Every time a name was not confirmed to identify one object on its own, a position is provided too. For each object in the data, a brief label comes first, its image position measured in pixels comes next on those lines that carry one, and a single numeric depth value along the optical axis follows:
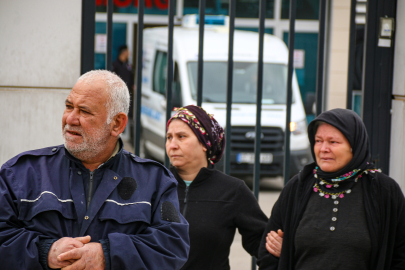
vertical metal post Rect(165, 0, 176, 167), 6.08
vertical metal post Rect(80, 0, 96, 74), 6.05
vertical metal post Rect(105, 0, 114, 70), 6.01
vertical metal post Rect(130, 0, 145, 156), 6.10
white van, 14.50
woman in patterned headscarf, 5.29
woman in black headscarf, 4.83
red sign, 21.79
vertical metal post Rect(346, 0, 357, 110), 6.29
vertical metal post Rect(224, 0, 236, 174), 6.10
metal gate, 6.07
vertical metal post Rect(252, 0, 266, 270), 6.19
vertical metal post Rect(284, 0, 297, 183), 6.22
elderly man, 3.64
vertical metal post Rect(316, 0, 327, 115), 6.23
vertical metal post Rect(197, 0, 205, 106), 6.09
